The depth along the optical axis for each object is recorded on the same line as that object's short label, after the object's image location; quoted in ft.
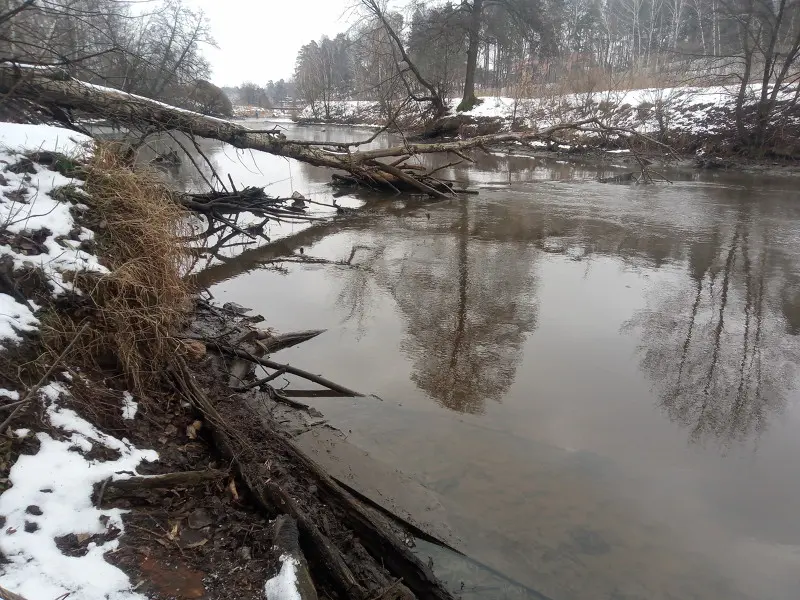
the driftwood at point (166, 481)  7.59
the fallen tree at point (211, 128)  22.30
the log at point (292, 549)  6.30
